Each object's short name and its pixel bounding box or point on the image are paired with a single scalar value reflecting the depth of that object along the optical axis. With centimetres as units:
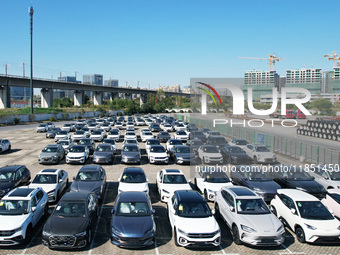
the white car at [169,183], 1477
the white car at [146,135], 3541
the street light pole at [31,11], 6298
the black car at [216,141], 2939
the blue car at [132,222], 985
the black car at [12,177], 1470
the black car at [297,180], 1539
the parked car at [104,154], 2269
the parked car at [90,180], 1443
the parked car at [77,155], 2262
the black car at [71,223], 976
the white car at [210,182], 1493
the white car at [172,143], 2727
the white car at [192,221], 1004
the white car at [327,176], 1672
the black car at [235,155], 2377
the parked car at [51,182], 1445
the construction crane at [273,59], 19266
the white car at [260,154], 2430
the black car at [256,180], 1499
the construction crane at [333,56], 14010
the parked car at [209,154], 2334
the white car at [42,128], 4594
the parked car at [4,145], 2858
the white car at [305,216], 1056
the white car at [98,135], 3519
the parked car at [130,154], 2275
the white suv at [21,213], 999
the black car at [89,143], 2715
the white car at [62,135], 3422
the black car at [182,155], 2339
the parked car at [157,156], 2322
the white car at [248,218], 1018
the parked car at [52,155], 2278
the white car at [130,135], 3078
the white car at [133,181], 1466
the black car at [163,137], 3566
